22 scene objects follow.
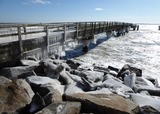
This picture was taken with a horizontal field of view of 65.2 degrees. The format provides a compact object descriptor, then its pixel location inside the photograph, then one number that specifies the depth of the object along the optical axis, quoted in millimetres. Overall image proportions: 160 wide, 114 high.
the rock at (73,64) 8450
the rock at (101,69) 6703
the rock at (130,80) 4895
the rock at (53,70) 4438
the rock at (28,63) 4939
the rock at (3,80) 3045
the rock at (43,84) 3121
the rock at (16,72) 4234
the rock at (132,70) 6834
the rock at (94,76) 4966
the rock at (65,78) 4285
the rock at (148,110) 2580
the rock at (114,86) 3915
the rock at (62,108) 2150
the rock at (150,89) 4574
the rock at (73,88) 3168
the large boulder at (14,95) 2367
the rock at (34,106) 2435
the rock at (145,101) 3066
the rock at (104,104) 2406
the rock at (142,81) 5457
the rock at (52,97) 2541
